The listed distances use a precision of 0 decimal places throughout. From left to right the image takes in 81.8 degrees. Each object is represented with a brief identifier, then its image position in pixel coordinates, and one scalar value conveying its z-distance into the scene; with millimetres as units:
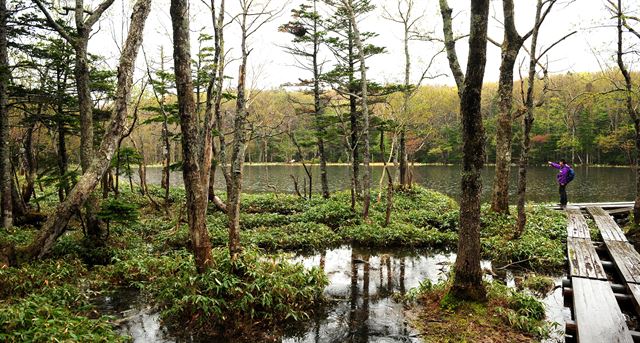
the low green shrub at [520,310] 6100
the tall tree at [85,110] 10086
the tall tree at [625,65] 11750
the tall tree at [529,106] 10812
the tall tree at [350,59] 18109
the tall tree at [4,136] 10539
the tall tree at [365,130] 13641
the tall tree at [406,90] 14398
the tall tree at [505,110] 11891
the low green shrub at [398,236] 12820
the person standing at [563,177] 16281
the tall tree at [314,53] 18828
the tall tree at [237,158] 8641
